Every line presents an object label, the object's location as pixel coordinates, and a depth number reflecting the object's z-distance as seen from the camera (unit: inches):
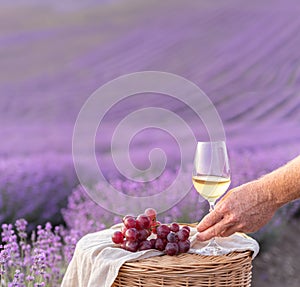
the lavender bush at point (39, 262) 84.0
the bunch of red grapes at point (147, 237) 79.0
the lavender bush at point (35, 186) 138.3
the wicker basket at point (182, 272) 75.5
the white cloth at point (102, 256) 76.8
